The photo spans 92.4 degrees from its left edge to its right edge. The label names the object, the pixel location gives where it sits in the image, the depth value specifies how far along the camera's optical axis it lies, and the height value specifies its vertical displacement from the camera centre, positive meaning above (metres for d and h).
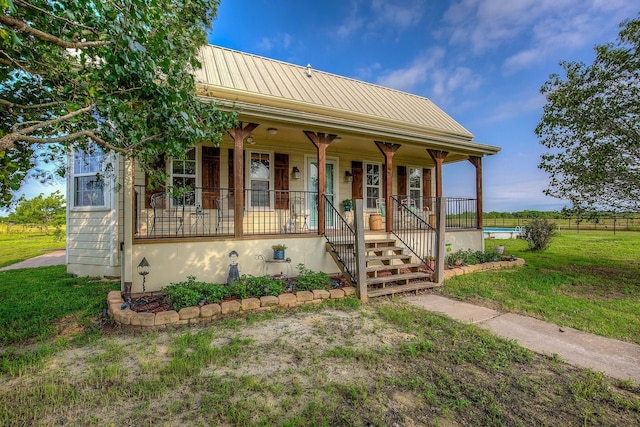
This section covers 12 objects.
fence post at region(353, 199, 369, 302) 5.23 -0.66
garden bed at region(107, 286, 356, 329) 4.01 -1.32
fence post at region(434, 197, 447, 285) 6.20 -0.44
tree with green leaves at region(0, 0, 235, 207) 2.71 +1.45
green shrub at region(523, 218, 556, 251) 11.41 -0.68
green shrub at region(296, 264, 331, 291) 5.27 -1.15
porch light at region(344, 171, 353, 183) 9.73 +1.25
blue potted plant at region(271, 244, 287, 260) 6.00 -0.70
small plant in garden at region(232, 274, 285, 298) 4.88 -1.15
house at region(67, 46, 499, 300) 5.67 +0.71
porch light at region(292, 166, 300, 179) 8.83 +1.27
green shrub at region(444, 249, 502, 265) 7.79 -1.11
